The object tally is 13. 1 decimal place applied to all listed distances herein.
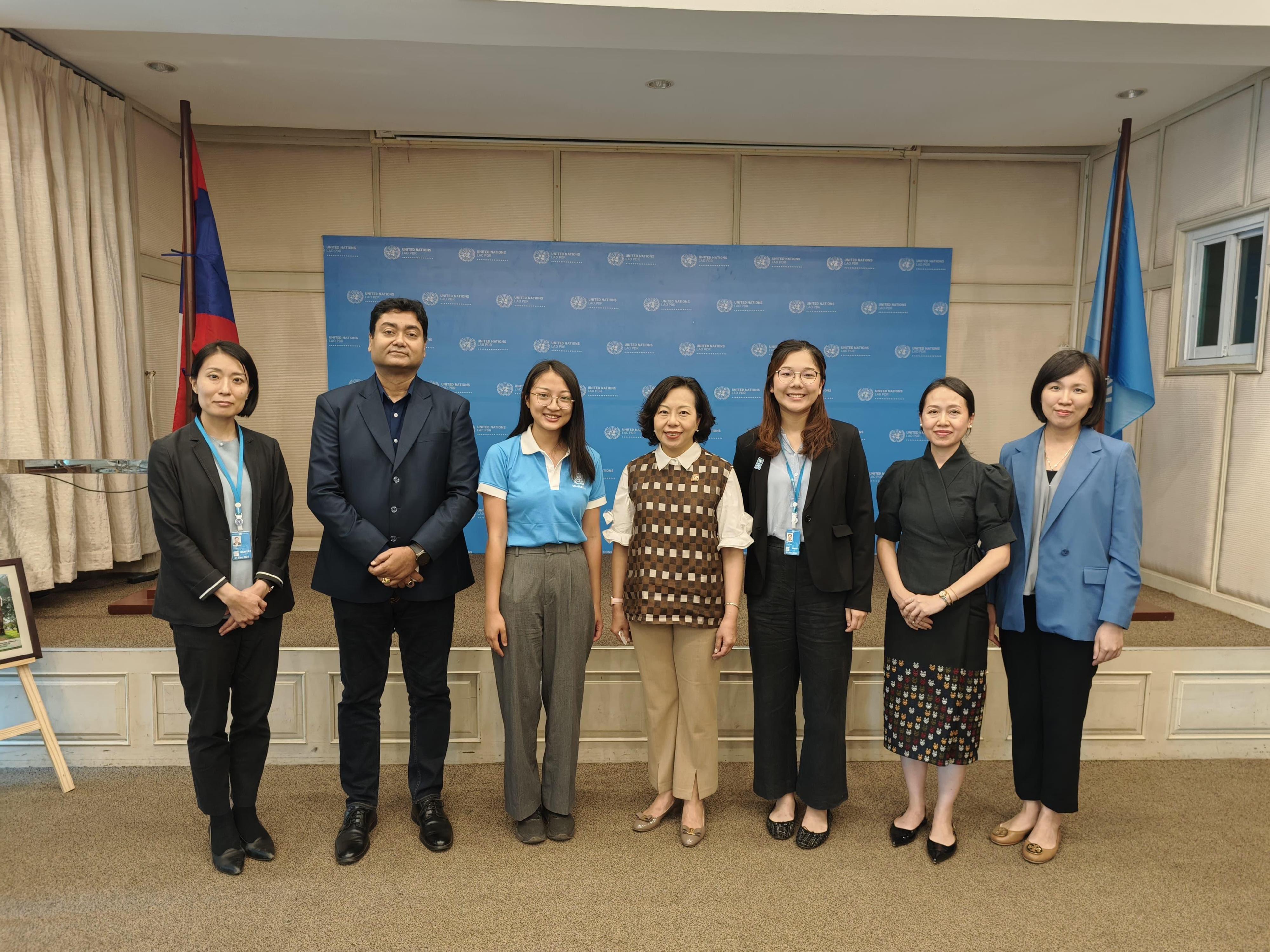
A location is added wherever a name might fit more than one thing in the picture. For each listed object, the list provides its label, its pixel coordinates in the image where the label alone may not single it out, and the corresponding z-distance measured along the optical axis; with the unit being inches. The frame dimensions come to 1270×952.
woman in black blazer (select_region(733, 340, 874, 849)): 93.3
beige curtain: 133.3
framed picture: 111.0
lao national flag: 158.4
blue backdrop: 199.2
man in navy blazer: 91.6
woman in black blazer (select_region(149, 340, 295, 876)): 86.2
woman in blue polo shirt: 93.3
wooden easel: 112.1
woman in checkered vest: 93.9
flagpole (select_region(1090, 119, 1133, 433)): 154.7
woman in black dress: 90.8
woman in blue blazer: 89.5
